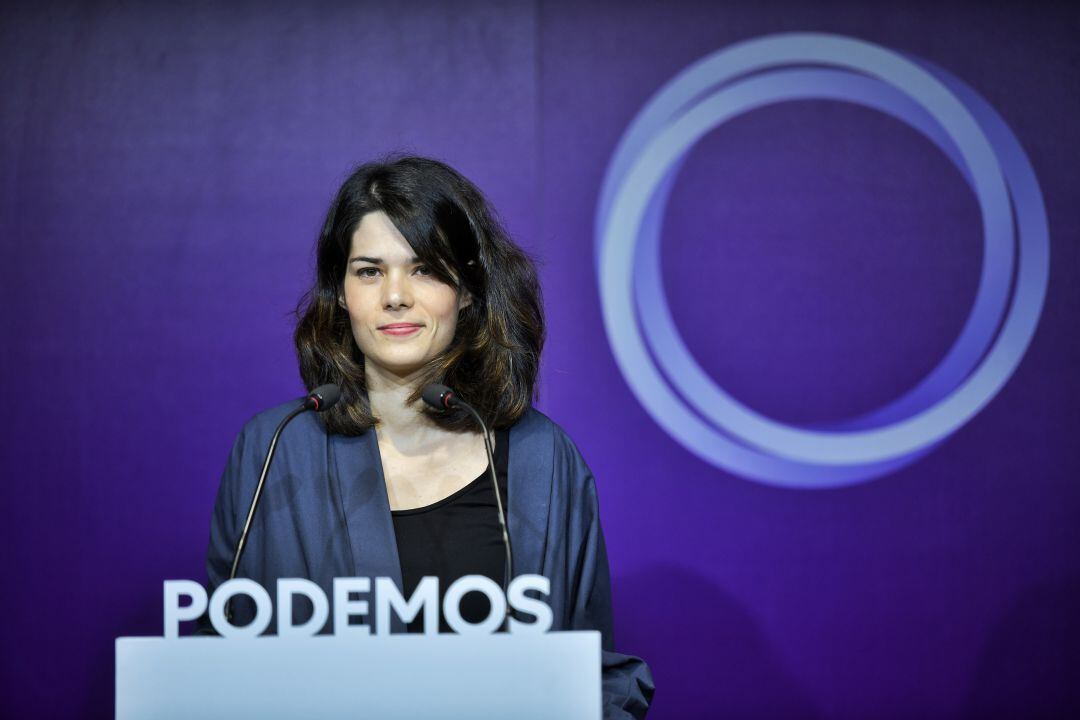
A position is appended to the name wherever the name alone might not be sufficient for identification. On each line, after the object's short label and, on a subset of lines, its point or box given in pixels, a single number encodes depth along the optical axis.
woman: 5.59
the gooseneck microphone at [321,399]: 5.46
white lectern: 5.20
